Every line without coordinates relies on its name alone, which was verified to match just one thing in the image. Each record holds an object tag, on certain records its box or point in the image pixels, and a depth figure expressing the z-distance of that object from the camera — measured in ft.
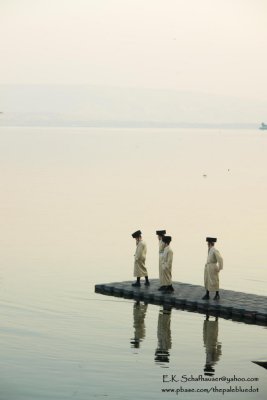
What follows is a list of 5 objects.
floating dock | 109.80
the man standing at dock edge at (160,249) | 117.80
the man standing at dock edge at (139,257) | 120.88
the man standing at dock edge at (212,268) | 111.96
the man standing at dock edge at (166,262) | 116.67
